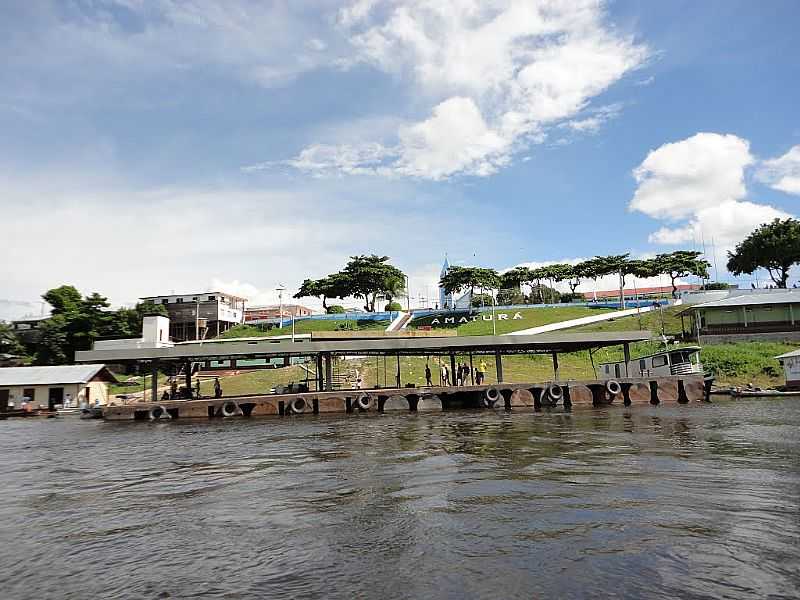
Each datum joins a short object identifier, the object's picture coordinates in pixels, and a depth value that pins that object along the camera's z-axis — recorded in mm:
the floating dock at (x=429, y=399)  32375
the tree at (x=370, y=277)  89062
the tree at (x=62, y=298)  66562
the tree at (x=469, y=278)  89312
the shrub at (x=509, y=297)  102500
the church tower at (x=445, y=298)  100188
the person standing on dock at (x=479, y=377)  36750
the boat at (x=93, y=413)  35650
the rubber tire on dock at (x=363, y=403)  32200
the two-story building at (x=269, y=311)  103325
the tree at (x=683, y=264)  81562
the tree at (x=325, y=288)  90994
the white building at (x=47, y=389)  42156
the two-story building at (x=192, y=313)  81438
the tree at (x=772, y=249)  72000
